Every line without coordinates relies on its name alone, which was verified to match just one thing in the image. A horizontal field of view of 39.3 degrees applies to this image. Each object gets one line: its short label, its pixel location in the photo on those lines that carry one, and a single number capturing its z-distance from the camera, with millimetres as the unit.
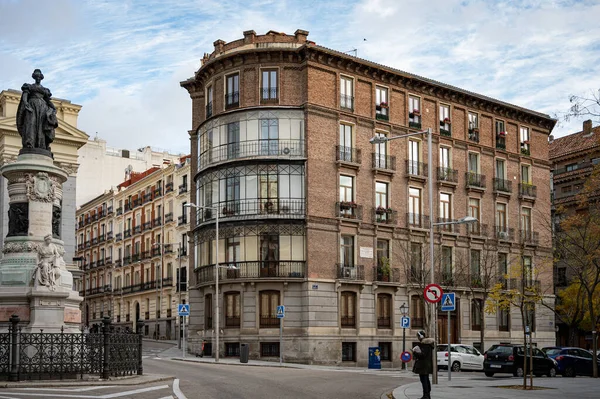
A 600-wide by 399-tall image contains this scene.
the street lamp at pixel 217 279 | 46603
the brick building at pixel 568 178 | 76188
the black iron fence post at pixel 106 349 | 21844
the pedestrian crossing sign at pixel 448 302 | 29000
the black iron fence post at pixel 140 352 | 24047
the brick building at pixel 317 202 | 49625
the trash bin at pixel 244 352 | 44812
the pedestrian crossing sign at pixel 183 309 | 48344
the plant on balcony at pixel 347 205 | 51438
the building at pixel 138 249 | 80000
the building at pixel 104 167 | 100750
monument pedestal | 22469
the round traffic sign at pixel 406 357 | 24459
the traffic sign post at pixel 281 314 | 44406
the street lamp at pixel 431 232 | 27562
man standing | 19938
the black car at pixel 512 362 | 36281
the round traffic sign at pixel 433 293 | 25766
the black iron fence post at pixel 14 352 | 20230
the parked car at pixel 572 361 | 38781
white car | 44781
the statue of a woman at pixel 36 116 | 24250
